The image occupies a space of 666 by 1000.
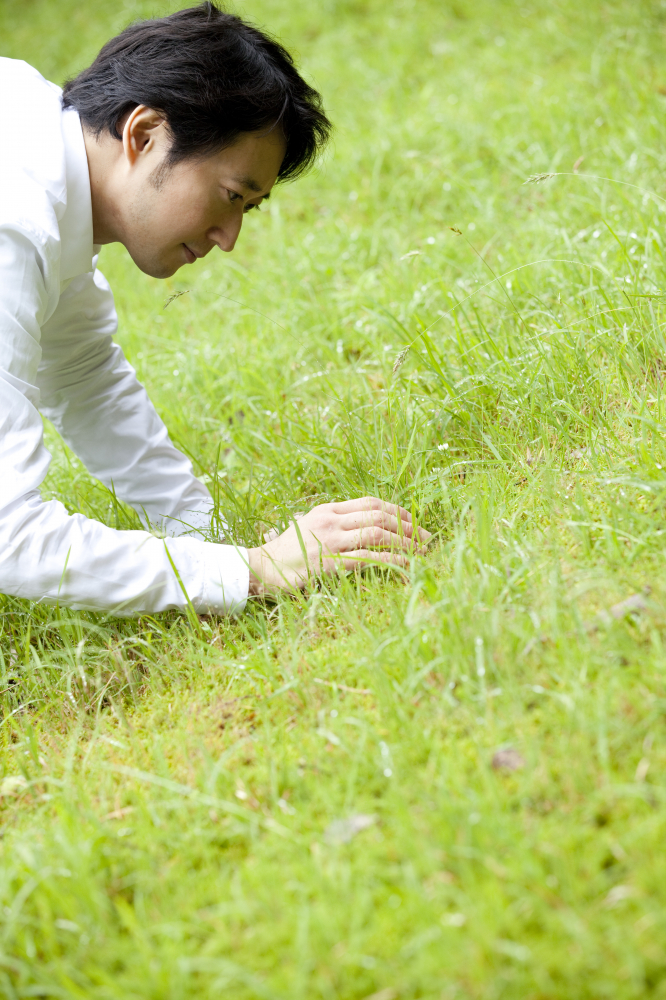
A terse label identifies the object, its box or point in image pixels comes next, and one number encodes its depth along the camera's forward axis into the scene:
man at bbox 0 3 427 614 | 1.96
